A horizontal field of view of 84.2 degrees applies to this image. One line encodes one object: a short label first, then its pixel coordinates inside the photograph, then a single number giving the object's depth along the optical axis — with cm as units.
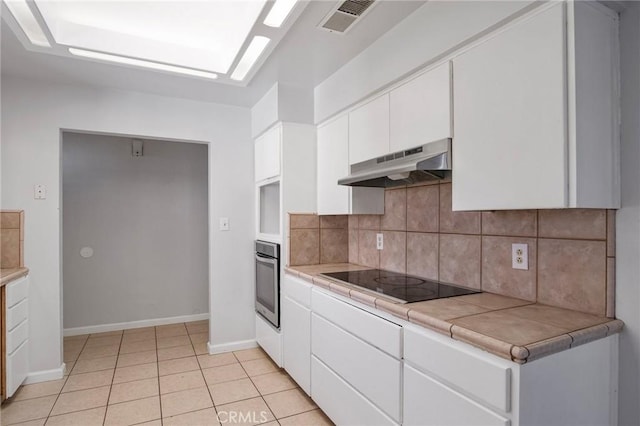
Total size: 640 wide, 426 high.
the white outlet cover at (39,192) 268
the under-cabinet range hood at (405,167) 165
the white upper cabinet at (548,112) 120
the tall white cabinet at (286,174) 282
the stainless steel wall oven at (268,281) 286
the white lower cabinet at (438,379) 110
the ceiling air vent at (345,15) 173
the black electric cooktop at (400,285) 173
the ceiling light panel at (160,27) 202
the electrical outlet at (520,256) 162
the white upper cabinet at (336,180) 251
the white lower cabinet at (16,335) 228
